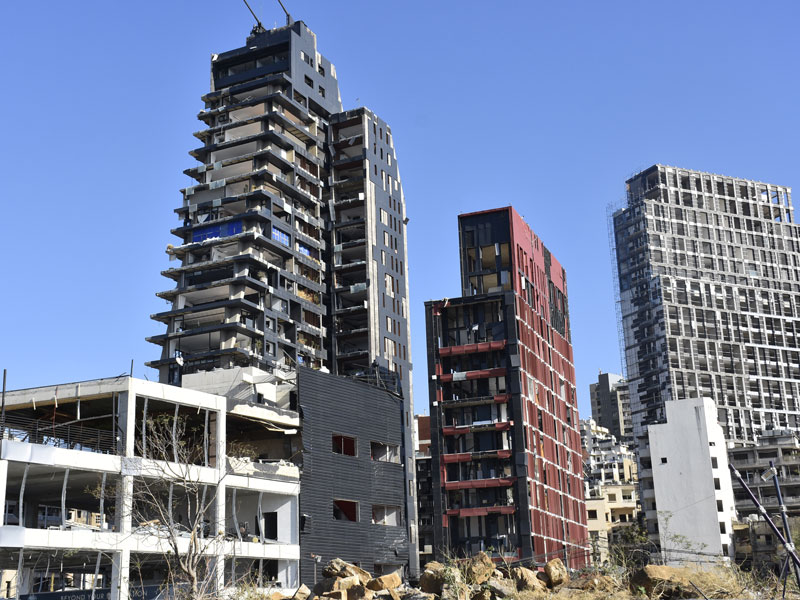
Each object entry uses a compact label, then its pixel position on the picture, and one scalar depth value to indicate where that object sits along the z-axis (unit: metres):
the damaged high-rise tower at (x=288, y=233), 114.00
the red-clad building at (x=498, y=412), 98.94
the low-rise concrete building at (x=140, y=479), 56.56
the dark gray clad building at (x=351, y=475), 71.12
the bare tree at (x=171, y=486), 58.50
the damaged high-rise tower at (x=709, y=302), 180.12
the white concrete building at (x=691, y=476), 123.69
